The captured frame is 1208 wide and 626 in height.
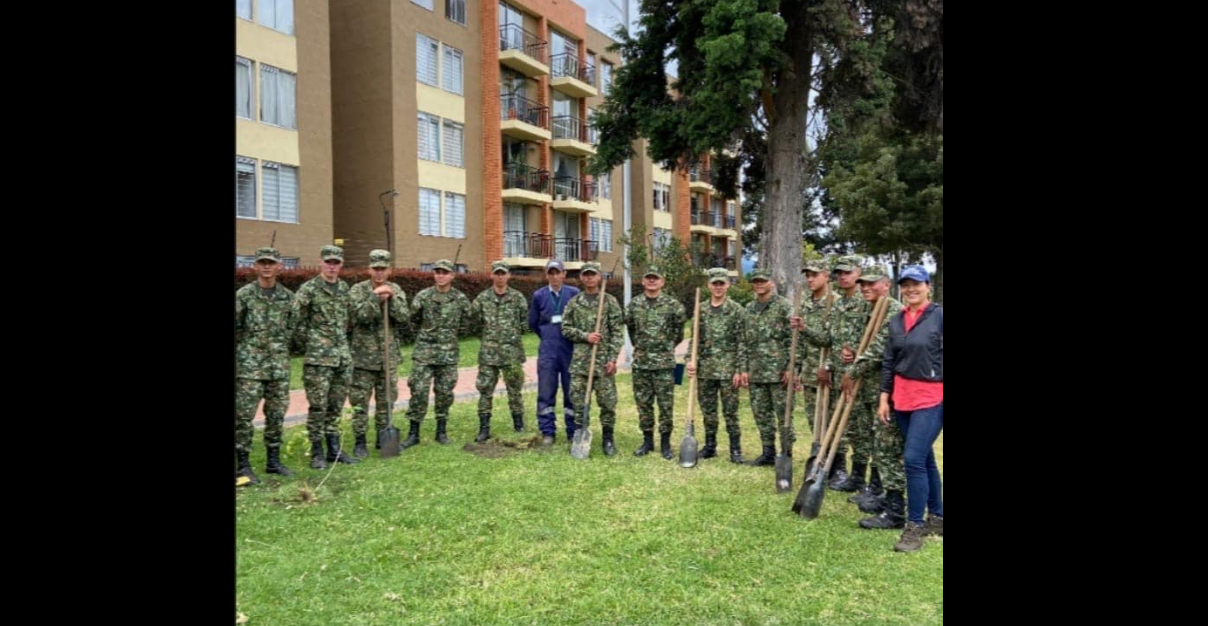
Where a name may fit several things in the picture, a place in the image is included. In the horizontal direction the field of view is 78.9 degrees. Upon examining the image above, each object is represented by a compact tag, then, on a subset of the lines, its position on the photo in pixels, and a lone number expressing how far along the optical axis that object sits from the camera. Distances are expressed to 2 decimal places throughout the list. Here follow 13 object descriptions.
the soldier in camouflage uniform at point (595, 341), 8.72
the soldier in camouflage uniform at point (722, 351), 8.33
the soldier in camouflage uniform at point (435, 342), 8.99
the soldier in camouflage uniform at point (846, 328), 6.93
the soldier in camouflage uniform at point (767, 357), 8.14
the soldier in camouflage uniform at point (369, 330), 8.39
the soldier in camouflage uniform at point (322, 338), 7.84
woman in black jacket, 5.30
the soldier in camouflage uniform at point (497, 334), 9.45
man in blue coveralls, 9.37
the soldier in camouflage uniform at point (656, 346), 8.52
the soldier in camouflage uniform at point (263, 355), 7.13
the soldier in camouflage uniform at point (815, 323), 7.43
